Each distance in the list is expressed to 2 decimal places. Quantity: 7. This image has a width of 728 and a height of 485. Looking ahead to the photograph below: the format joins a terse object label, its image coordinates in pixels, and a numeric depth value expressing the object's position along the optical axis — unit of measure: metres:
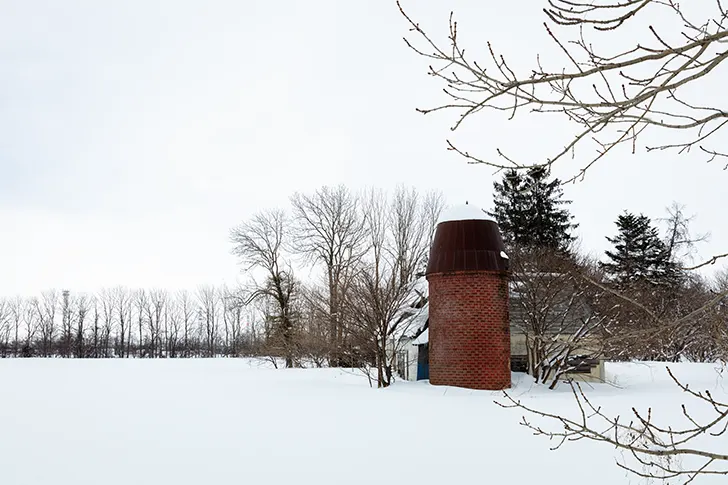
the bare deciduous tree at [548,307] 17.92
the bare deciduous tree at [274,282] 35.91
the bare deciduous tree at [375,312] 17.20
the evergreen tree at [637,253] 37.94
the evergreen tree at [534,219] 37.38
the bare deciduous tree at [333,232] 39.09
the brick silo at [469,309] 15.88
